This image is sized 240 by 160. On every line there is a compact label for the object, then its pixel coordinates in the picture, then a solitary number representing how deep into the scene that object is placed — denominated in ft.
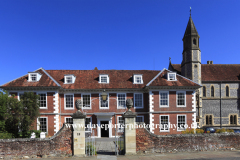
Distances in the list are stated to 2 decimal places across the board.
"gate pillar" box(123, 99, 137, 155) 38.32
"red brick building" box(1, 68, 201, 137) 70.64
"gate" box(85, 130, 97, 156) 38.21
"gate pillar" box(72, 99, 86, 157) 37.24
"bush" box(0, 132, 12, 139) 45.94
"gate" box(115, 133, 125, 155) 39.27
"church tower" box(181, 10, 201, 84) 102.06
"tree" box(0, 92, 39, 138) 55.62
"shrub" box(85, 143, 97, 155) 38.44
